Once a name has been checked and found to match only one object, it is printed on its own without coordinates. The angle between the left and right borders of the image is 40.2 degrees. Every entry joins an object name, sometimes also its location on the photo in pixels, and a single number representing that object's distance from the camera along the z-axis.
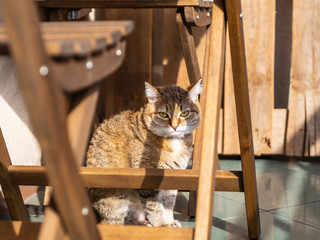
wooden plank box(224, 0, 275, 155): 2.94
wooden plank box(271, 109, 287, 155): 3.06
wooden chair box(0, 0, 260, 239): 0.60
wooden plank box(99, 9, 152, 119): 2.96
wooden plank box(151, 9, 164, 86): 2.96
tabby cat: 1.87
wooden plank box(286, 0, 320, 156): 2.93
